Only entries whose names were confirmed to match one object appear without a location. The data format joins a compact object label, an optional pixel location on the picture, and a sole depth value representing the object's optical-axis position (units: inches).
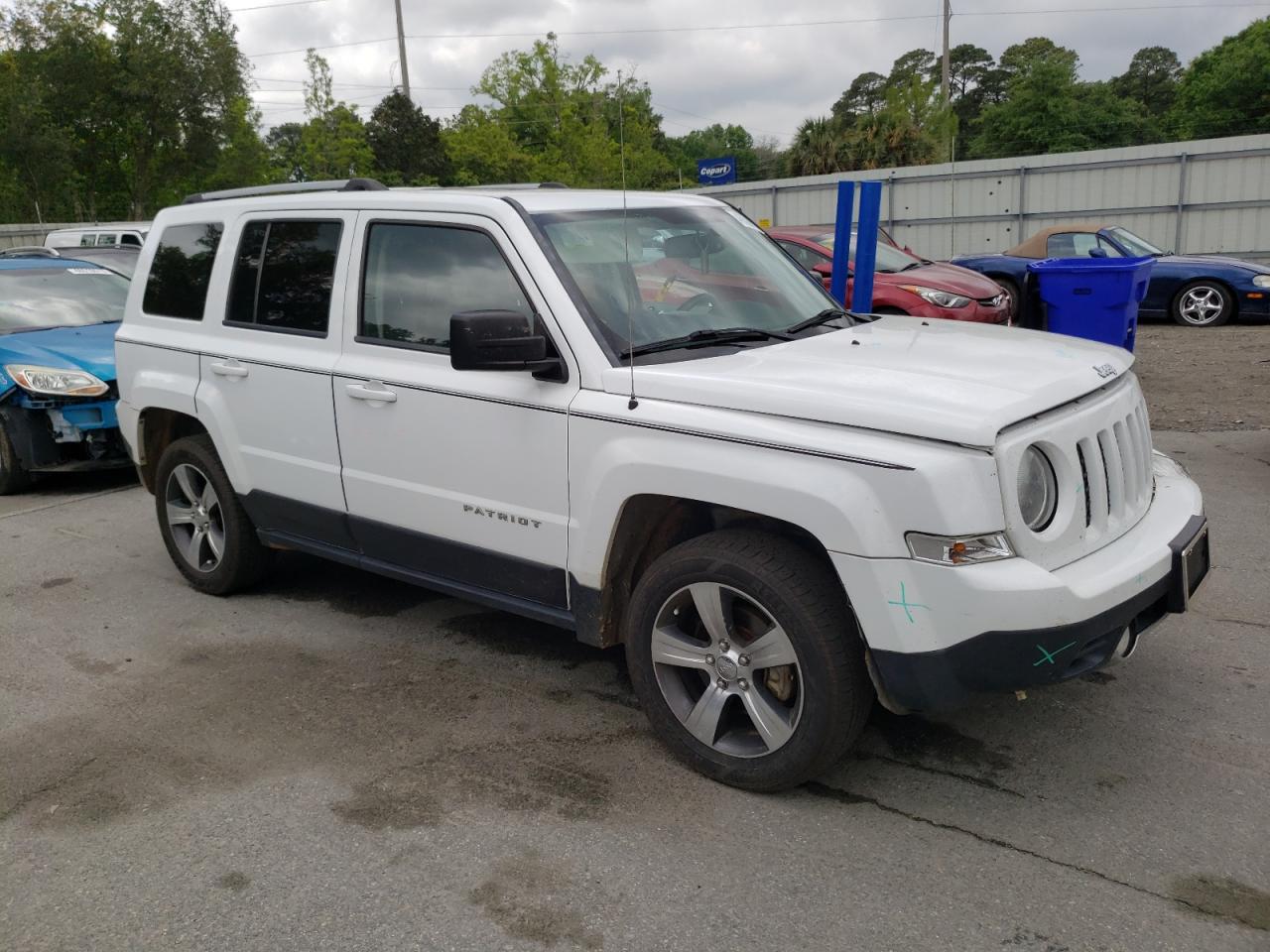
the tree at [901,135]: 1346.0
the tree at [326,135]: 1291.8
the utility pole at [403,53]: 1379.4
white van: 709.3
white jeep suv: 120.0
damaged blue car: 304.0
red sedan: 433.1
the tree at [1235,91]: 2031.3
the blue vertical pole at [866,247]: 312.7
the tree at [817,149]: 1409.9
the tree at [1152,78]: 2906.0
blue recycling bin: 343.9
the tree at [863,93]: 2893.7
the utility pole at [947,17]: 1378.4
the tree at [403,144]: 1813.5
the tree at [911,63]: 2783.0
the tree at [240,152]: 1475.1
